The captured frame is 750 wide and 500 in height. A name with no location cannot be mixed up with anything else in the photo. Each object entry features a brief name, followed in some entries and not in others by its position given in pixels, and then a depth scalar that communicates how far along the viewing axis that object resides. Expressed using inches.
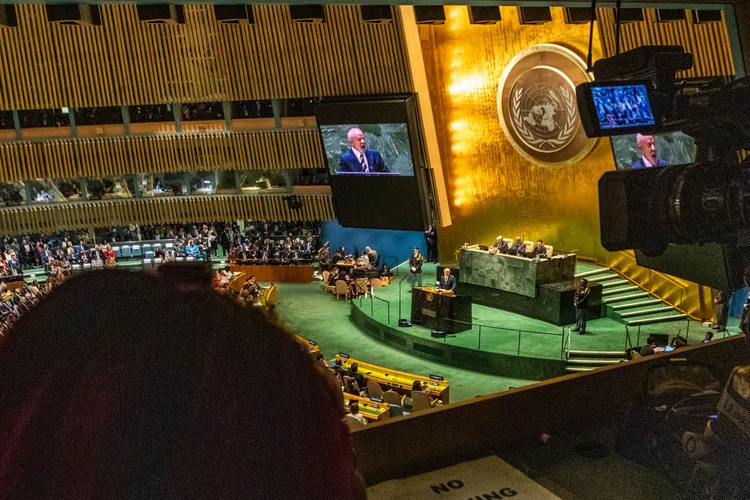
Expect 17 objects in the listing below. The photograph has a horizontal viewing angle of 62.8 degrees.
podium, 506.3
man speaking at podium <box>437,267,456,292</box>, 531.5
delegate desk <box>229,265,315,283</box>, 774.5
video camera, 84.2
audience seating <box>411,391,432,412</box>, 356.8
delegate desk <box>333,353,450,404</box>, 384.2
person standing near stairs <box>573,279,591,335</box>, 475.8
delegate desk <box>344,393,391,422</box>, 329.7
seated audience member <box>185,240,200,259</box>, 723.4
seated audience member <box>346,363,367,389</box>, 401.8
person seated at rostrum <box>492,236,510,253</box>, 567.5
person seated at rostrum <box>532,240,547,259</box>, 528.4
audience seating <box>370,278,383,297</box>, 667.0
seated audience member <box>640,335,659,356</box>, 322.7
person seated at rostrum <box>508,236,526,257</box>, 549.3
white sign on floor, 65.9
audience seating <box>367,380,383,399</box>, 378.3
